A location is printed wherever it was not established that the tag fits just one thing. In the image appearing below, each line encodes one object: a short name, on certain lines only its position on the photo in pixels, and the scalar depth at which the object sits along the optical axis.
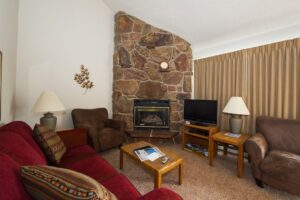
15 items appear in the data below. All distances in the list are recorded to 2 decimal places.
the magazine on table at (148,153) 2.00
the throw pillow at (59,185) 0.65
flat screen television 3.10
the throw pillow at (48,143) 1.65
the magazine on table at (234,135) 2.59
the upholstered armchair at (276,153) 1.83
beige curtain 2.49
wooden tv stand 2.97
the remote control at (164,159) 1.91
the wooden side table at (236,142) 2.33
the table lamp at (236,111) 2.63
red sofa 0.74
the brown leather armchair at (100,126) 2.87
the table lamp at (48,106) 2.34
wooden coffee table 1.73
